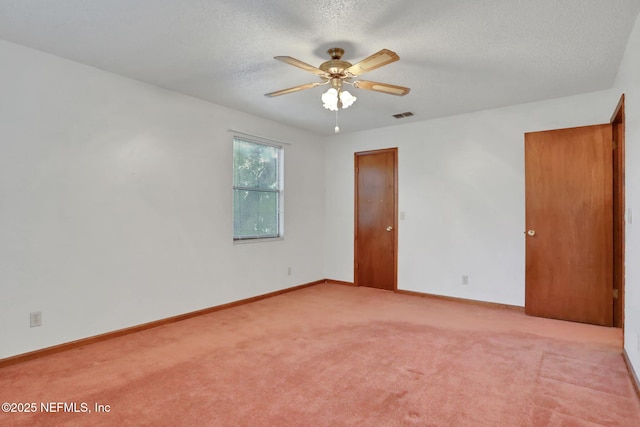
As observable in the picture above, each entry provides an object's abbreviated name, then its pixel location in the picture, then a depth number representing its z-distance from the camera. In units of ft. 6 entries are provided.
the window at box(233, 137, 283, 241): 14.97
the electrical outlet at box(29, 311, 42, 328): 9.11
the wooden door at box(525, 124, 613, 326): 11.86
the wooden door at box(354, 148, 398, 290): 17.33
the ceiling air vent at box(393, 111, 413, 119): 14.98
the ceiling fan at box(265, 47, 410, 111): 8.71
